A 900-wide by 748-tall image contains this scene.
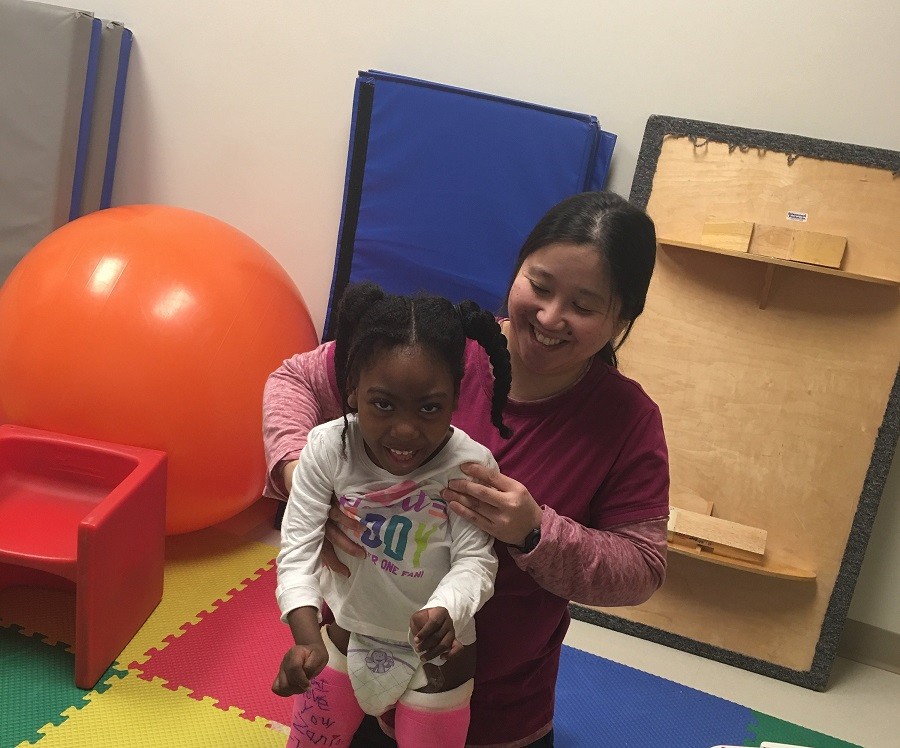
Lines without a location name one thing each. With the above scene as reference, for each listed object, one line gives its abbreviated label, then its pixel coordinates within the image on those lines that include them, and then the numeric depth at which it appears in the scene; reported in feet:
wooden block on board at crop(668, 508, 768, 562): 7.82
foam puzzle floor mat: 5.80
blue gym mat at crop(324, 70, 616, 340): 7.73
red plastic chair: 5.92
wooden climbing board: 7.50
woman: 3.92
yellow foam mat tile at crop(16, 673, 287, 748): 5.64
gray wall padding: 8.41
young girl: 3.35
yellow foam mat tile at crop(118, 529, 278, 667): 6.80
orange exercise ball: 6.76
